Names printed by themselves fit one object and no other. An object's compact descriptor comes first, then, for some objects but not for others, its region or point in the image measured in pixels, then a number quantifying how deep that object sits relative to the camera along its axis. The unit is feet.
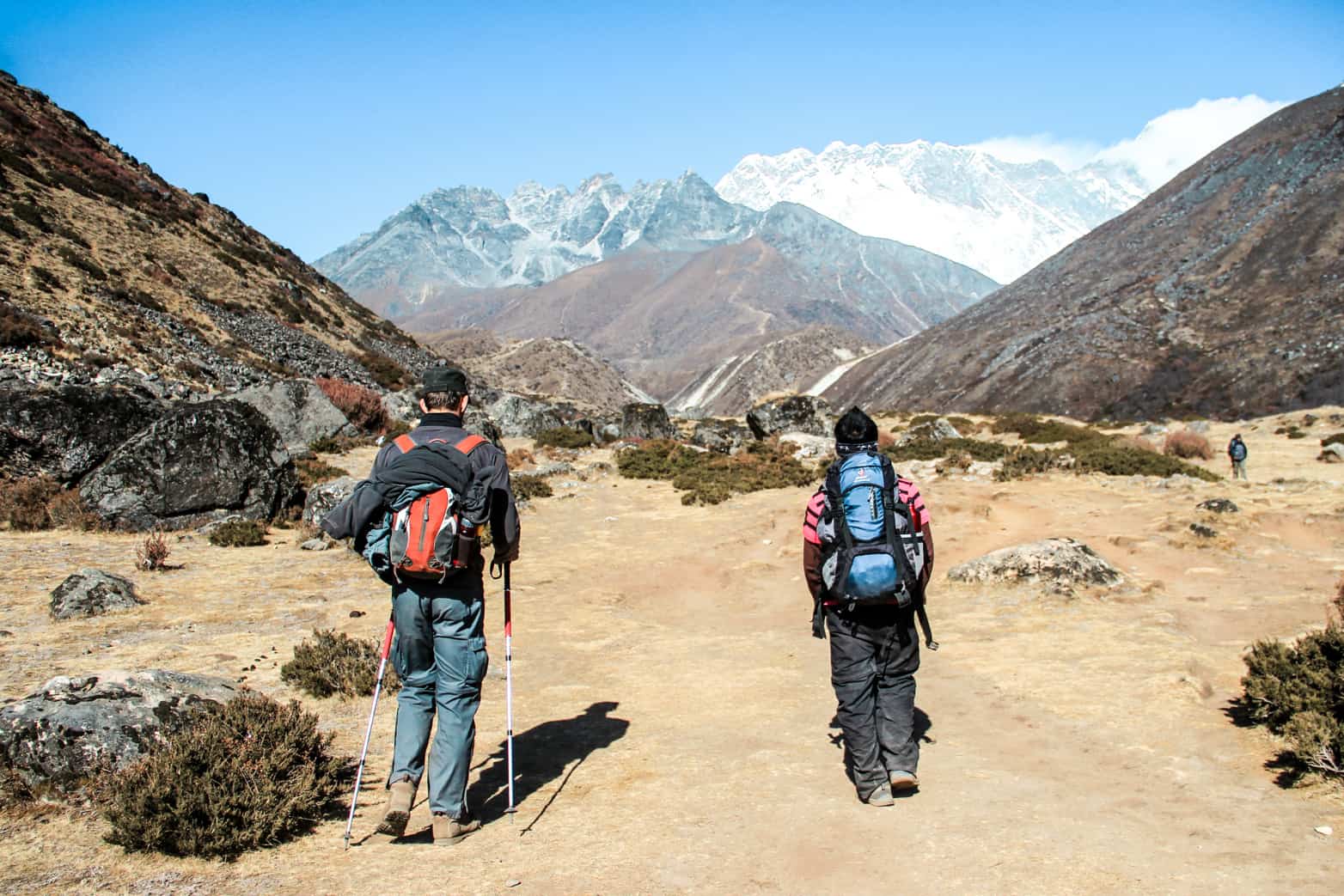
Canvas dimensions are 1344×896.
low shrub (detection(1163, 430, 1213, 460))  84.28
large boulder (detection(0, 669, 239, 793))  16.46
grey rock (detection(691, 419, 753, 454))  104.17
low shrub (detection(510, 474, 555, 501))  64.44
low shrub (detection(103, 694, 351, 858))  14.85
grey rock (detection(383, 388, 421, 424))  94.53
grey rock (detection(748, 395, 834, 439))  113.19
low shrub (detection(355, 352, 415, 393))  135.33
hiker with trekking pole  16.20
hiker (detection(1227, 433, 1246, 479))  67.36
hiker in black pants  18.49
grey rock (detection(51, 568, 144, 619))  30.42
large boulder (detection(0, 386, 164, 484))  47.26
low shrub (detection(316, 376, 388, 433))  84.02
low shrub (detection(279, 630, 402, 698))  24.99
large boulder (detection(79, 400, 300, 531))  45.42
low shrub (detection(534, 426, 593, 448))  98.22
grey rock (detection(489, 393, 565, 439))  109.70
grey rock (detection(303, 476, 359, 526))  50.78
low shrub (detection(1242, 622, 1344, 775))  17.49
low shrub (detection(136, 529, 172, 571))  38.27
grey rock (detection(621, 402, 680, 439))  111.24
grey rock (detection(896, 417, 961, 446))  98.44
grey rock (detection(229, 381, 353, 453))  72.69
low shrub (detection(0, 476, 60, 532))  43.14
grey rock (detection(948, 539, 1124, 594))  35.70
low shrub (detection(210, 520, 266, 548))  44.62
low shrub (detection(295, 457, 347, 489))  59.46
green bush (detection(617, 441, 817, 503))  67.56
